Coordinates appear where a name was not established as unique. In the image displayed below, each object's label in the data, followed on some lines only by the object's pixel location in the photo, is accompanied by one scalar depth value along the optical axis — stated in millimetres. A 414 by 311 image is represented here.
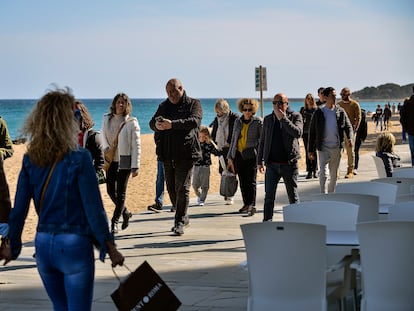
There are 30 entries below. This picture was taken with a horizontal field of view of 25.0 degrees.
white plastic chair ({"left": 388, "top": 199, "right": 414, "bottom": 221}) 6873
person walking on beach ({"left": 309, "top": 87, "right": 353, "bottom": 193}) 13531
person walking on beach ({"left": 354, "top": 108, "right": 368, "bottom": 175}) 20375
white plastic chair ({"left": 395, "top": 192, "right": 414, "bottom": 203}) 8117
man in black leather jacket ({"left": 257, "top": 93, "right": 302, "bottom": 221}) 11289
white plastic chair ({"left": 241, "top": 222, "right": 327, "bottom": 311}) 5801
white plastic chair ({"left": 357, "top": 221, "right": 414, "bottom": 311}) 5781
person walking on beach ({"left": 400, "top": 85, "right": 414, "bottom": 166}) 18328
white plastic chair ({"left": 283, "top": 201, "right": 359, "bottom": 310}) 7195
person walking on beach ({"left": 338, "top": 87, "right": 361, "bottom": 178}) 18391
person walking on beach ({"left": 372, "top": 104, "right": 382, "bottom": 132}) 66125
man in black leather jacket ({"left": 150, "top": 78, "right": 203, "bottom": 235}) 11578
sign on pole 22719
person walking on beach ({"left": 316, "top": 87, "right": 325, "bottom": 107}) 17508
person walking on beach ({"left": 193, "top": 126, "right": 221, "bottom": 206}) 14875
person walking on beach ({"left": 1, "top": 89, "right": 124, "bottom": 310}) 5043
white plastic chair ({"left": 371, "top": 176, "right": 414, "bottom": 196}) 9523
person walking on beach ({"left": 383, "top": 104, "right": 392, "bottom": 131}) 58294
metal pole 22688
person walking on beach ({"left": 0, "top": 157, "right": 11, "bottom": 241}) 6328
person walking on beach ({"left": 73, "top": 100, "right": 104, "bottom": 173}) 10548
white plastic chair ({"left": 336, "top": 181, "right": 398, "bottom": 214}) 8719
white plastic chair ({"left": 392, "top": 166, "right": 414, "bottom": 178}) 10703
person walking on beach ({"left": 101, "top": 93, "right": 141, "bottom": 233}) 11945
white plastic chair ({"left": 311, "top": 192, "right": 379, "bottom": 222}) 7676
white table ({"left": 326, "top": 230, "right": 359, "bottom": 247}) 6453
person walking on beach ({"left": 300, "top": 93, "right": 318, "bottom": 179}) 19281
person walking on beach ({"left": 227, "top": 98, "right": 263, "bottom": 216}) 13516
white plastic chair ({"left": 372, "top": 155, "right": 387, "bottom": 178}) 12867
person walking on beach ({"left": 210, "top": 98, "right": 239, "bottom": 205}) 14633
